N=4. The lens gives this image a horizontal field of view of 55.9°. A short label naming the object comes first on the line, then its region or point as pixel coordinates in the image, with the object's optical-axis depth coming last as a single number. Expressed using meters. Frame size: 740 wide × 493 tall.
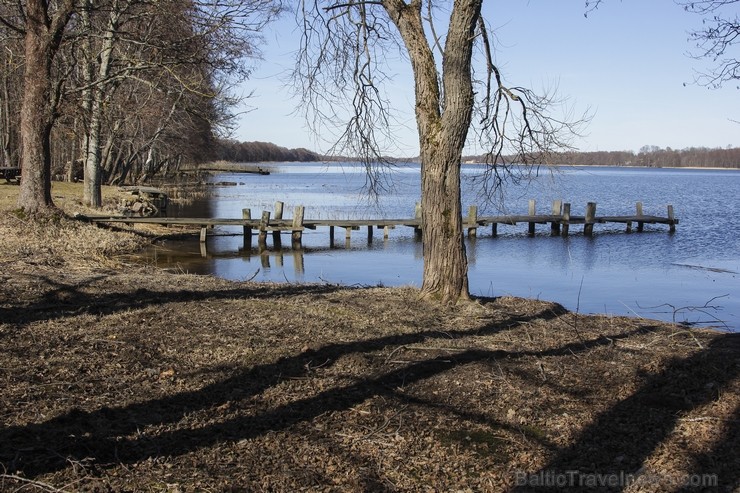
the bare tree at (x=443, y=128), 8.25
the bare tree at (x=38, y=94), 14.71
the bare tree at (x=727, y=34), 9.39
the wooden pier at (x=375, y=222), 23.25
